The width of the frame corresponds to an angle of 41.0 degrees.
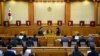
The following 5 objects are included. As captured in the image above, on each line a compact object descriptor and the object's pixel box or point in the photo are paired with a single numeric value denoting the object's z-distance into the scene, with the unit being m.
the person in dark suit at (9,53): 6.01
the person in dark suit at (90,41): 8.33
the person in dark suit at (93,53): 5.88
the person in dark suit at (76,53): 5.82
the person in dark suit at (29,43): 8.17
